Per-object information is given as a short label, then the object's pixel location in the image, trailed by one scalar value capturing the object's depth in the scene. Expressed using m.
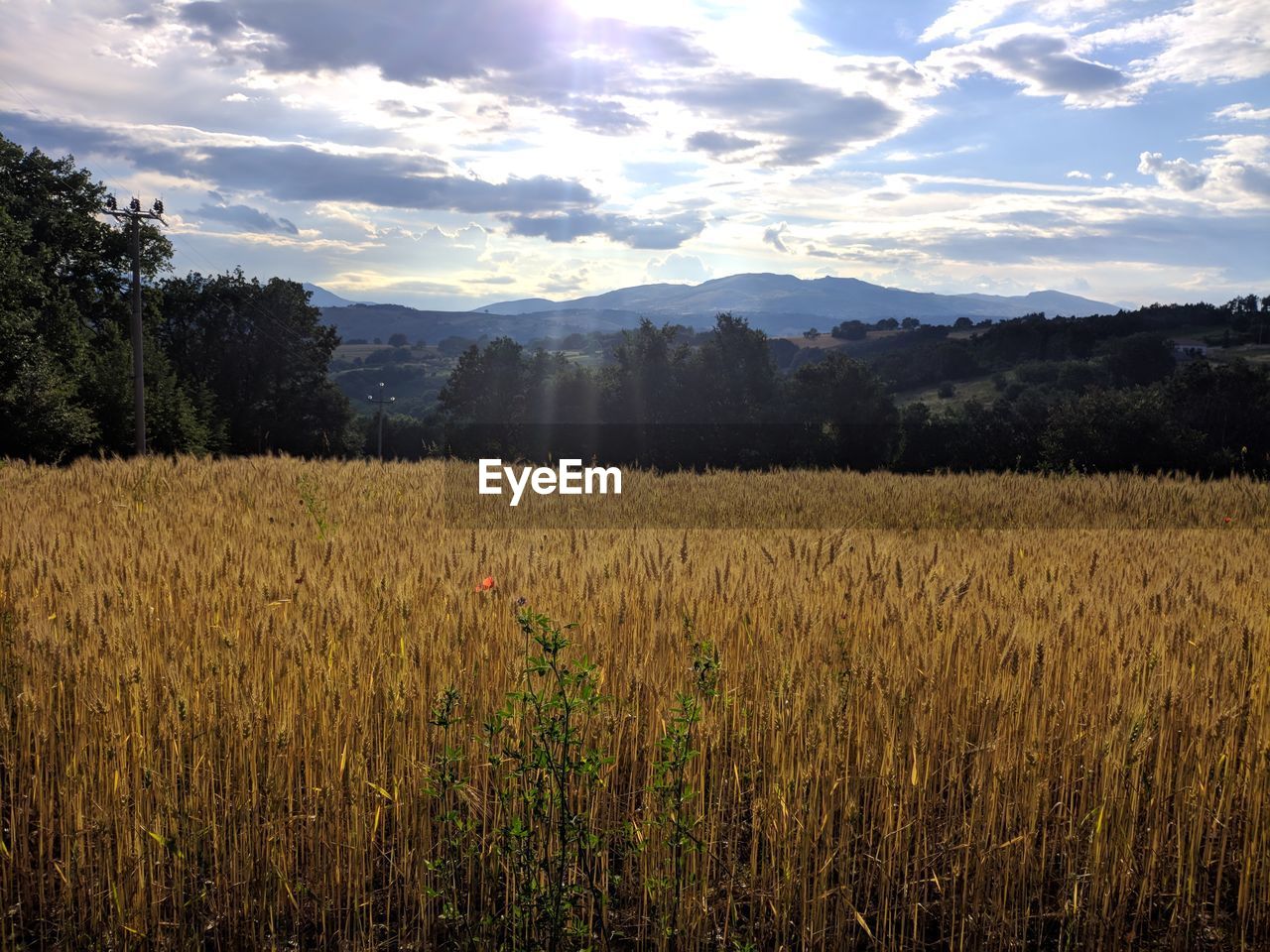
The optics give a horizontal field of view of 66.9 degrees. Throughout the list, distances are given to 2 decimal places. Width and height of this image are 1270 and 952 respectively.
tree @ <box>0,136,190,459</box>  30.12
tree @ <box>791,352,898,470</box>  43.75
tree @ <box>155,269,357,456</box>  52.41
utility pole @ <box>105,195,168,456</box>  28.38
